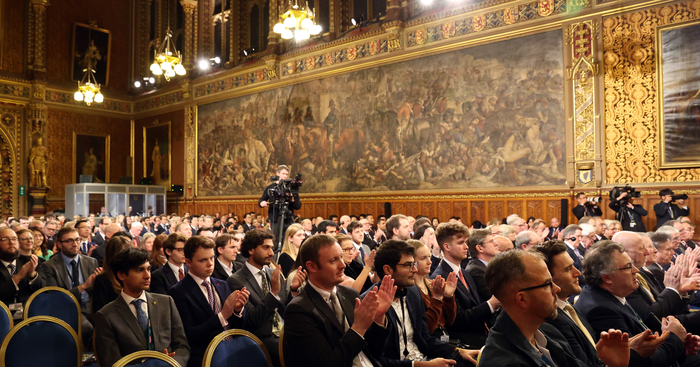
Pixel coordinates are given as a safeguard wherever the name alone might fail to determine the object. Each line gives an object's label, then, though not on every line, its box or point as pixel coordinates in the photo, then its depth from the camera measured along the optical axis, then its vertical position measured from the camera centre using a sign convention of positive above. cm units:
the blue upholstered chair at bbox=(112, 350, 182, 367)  243 -84
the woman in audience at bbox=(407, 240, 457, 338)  370 -82
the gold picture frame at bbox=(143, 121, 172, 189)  2167 +177
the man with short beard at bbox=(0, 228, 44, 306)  494 -84
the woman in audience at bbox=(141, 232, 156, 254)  643 -65
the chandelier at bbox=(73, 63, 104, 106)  1717 +342
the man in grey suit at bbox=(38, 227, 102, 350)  527 -81
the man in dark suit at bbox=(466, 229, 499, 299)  450 -59
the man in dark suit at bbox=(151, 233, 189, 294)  443 -72
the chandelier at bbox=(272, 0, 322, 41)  968 +330
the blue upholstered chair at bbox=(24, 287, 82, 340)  402 -91
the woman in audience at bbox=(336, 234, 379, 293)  426 -73
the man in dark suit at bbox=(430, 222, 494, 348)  388 -90
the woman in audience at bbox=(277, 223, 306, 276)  570 -65
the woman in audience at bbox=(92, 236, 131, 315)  406 -79
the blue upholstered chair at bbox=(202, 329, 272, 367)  259 -86
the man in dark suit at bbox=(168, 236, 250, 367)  348 -83
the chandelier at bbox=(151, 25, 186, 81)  1247 +322
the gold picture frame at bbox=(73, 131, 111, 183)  2225 +161
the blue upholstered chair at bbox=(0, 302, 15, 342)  345 -89
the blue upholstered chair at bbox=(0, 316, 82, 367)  287 -90
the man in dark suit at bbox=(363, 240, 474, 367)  339 -88
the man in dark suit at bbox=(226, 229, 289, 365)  377 -82
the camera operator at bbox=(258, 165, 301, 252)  952 -25
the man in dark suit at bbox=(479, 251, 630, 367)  213 -58
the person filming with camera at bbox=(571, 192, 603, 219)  1107 -50
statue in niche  2072 +112
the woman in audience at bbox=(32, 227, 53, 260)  674 -75
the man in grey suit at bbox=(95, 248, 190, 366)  309 -84
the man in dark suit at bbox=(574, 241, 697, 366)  325 -71
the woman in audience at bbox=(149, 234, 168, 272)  536 -68
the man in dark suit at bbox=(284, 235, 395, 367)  257 -70
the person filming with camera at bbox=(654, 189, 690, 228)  1030 -50
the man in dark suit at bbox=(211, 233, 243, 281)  479 -62
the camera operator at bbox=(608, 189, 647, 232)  1046 -57
